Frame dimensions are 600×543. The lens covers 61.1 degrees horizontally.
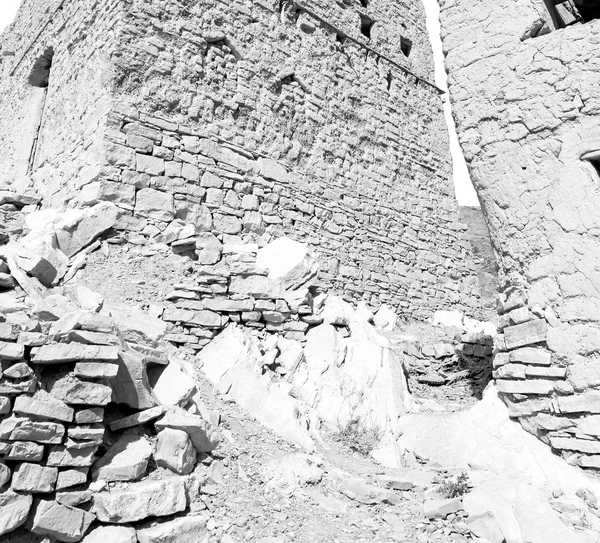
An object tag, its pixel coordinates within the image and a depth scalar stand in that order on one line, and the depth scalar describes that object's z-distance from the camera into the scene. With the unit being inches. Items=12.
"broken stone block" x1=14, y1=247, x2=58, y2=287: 173.9
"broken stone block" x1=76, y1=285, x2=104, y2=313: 147.8
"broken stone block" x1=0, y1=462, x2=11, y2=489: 93.4
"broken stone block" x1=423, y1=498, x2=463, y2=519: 113.2
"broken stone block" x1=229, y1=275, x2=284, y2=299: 200.1
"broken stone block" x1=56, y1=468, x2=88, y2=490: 99.3
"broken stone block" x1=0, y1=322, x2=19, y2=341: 102.4
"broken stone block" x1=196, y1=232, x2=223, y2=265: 217.2
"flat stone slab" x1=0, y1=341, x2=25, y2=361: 100.5
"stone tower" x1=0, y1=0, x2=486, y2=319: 232.4
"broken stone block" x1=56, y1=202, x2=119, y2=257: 202.7
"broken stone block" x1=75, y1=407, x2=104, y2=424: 105.0
